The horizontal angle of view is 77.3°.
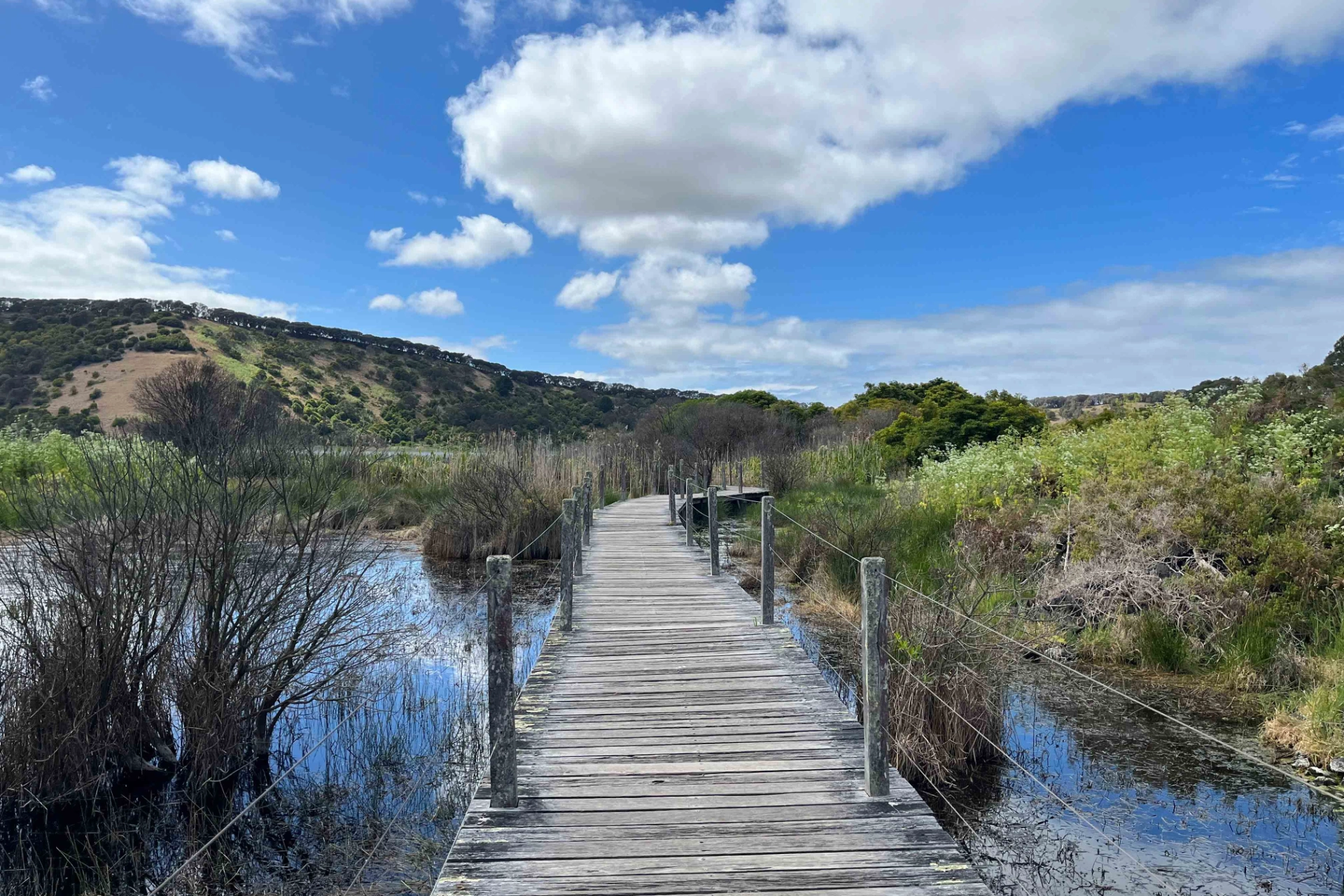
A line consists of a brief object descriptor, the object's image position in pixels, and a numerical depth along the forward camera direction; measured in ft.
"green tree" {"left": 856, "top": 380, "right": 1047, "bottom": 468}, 82.12
